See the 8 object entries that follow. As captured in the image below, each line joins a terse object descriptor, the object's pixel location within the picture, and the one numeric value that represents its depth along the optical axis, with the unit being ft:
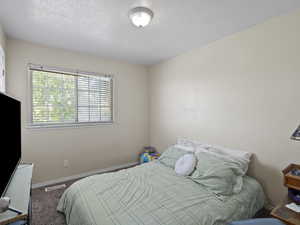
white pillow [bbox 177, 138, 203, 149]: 8.41
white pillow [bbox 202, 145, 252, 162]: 6.64
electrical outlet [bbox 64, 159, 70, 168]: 9.20
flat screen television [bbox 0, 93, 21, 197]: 3.61
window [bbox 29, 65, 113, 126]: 8.47
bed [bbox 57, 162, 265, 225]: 4.25
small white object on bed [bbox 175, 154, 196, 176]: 6.73
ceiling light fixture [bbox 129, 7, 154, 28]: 5.37
